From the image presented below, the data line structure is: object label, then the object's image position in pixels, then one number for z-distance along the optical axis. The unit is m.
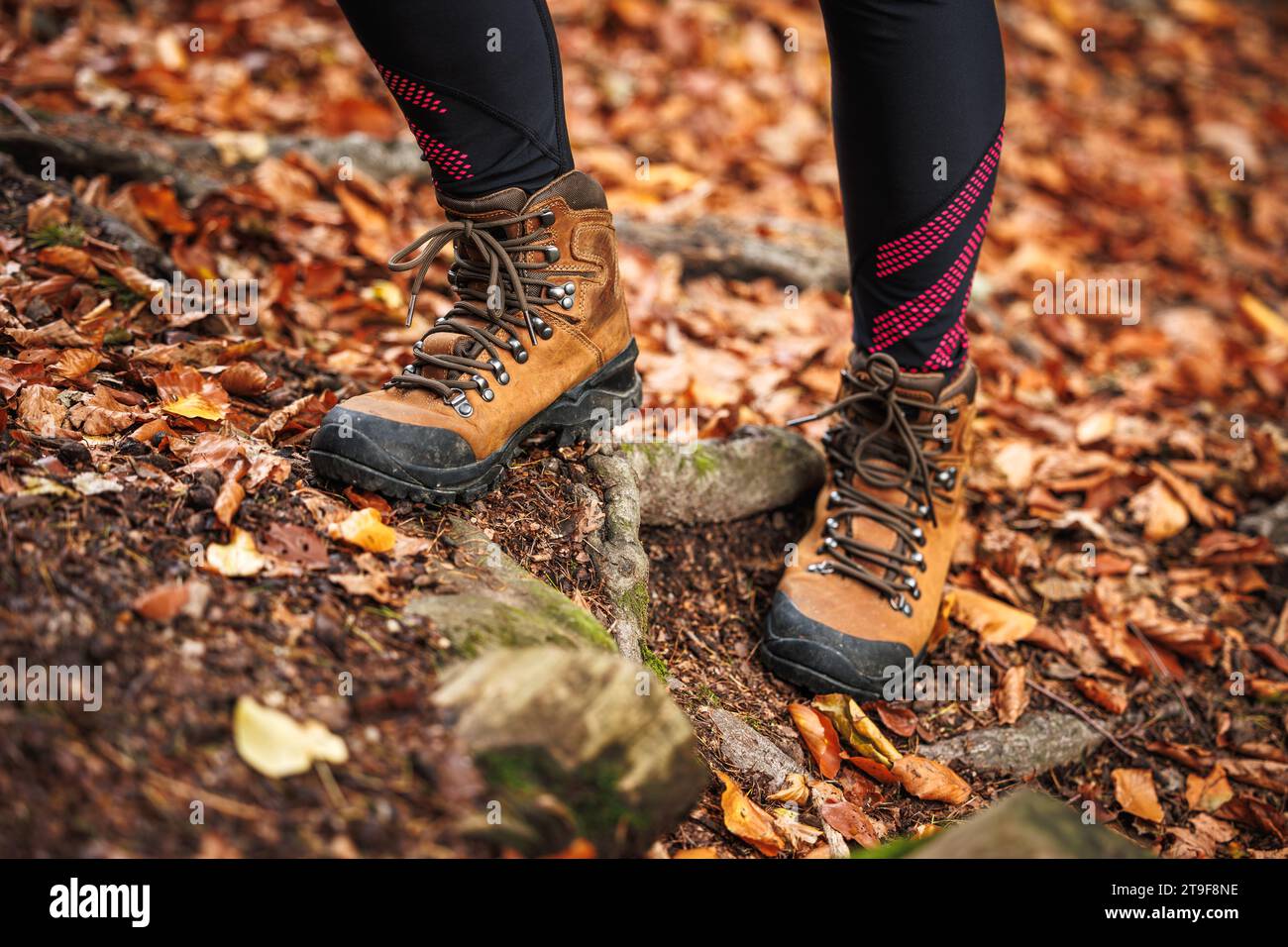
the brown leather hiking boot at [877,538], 1.12
